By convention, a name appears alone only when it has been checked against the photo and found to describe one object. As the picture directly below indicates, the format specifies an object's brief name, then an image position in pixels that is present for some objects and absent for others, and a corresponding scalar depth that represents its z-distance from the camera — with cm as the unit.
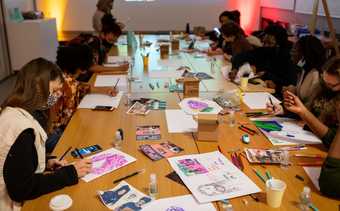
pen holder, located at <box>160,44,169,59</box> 400
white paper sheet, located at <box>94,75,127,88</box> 283
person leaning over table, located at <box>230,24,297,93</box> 364
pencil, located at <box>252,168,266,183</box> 145
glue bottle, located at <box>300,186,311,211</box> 126
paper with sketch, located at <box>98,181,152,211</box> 126
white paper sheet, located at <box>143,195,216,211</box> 125
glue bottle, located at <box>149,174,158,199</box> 134
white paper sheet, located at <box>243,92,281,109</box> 240
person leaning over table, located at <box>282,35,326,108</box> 256
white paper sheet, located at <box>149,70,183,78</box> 312
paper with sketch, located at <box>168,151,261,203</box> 134
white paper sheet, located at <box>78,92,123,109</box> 234
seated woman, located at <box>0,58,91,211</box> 127
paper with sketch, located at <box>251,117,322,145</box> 184
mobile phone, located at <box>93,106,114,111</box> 225
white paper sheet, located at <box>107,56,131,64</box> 374
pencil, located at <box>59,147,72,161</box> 163
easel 438
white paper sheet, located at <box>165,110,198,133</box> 196
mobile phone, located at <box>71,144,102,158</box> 166
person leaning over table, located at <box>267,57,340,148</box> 179
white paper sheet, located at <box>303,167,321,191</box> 144
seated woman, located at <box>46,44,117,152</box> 235
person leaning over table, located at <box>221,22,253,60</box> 392
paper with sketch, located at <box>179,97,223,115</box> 222
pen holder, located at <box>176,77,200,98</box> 249
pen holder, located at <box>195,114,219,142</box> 178
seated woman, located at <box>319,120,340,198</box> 129
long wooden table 129
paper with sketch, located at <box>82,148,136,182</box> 148
